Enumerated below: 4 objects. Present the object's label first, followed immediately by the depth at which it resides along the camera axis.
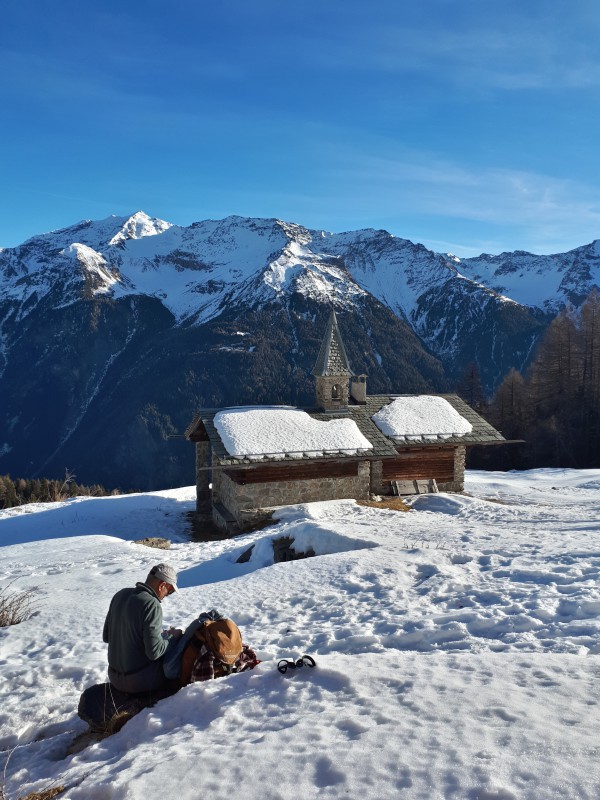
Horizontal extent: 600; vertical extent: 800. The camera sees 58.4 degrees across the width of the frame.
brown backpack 5.60
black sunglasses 5.52
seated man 5.36
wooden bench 21.64
